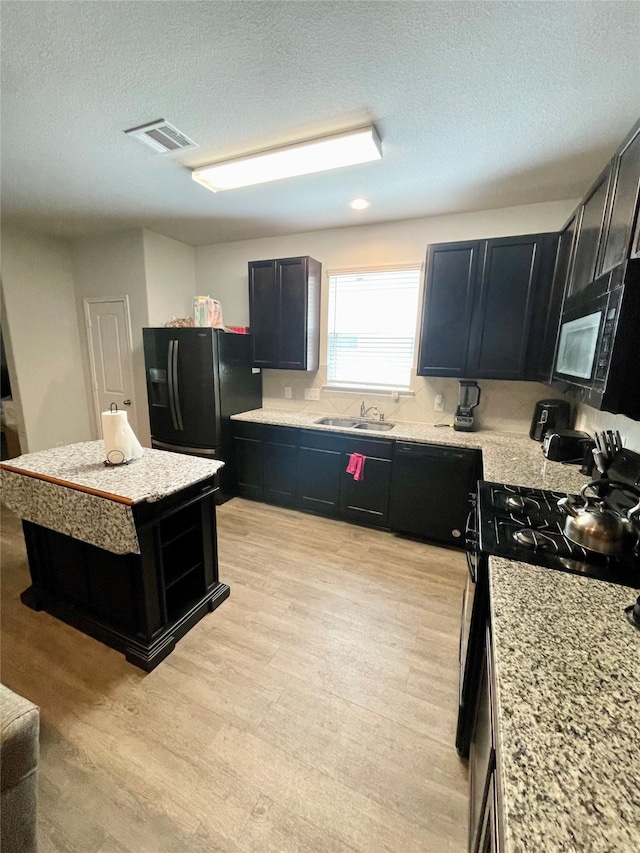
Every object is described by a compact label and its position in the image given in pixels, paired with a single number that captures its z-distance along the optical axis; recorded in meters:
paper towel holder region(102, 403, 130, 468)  1.90
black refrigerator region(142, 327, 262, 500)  3.27
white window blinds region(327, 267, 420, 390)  3.32
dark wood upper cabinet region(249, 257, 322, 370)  3.36
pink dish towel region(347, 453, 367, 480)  2.98
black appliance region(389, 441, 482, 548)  2.68
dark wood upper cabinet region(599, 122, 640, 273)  1.30
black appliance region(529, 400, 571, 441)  2.64
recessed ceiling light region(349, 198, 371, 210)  2.78
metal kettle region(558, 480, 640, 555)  1.10
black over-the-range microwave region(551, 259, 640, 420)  1.14
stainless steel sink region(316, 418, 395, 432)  3.39
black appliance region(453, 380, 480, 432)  3.04
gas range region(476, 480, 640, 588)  1.08
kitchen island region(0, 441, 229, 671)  1.62
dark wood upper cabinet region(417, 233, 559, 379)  2.52
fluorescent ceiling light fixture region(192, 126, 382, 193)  1.92
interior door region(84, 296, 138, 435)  3.94
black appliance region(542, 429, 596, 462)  2.23
